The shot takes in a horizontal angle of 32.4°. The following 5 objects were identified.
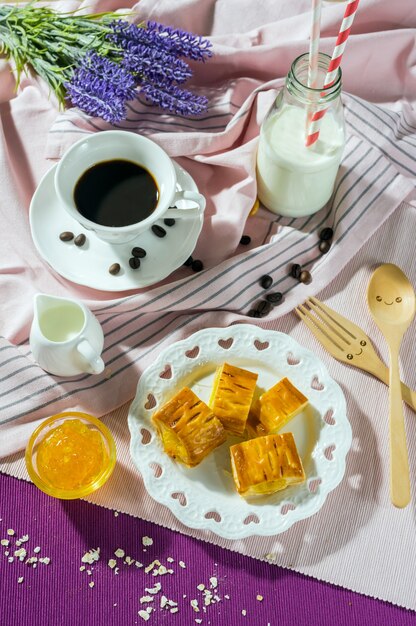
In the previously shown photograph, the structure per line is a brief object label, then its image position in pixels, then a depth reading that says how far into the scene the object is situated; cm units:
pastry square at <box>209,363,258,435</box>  143
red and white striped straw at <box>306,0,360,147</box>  127
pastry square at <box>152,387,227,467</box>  140
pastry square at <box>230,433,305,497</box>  137
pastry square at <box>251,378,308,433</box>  143
